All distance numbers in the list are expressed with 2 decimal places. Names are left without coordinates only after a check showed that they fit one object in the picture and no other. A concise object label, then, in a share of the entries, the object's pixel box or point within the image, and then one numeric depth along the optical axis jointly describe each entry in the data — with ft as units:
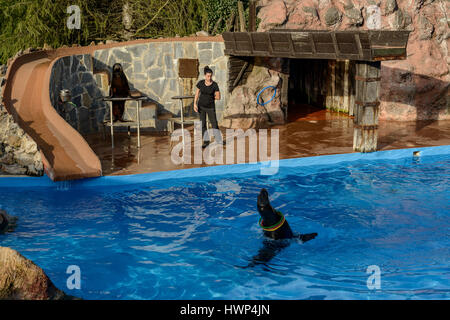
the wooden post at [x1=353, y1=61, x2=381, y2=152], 38.93
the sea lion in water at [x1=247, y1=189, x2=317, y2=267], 24.02
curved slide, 36.49
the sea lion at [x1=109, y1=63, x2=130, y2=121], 44.83
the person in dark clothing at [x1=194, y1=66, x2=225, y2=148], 41.29
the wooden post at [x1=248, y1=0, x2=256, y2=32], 52.21
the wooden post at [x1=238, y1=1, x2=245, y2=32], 55.93
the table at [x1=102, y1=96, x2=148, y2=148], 41.52
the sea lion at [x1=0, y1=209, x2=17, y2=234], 29.68
